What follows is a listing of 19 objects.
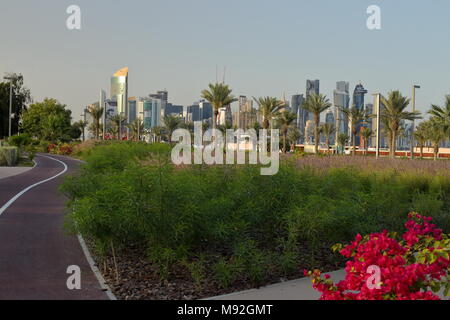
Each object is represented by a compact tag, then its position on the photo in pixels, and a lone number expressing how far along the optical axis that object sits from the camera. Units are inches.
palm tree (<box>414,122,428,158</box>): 2829.0
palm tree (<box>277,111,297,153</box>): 2554.1
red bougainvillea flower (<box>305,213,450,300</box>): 155.9
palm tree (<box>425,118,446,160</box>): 2253.9
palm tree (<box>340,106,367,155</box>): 2618.1
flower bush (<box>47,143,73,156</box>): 2204.7
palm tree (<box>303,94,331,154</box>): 2308.1
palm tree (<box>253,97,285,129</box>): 2283.5
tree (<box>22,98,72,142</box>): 2748.5
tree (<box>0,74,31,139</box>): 2780.5
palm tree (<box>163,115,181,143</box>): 2972.4
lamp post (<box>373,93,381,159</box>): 1251.3
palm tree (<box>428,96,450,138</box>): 1860.2
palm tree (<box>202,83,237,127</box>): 2055.9
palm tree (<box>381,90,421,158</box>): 1957.4
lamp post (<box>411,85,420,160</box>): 1435.5
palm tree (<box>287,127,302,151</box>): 3186.5
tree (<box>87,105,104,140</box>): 3064.0
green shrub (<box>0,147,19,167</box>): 1315.2
